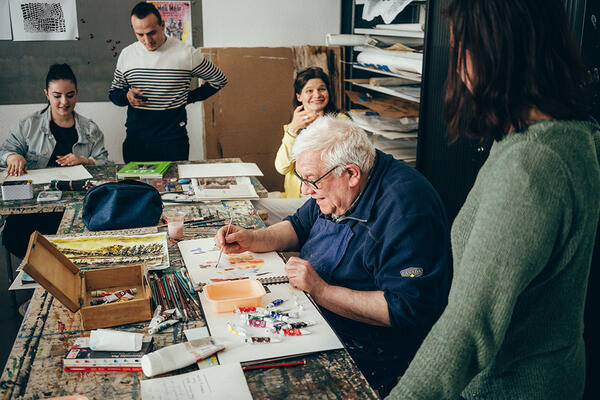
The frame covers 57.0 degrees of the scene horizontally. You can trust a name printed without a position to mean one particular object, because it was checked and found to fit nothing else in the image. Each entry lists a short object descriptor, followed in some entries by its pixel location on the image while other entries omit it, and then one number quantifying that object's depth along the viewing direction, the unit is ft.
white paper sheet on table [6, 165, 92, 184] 9.37
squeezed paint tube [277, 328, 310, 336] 4.54
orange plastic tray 4.93
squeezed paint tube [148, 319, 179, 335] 4.62
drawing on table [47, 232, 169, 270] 6.10
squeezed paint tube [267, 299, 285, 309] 5.05
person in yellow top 10.48
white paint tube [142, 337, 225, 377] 4.02
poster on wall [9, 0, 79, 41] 13.84
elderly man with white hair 5.14
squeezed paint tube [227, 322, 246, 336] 4.54
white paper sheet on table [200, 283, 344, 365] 4.25
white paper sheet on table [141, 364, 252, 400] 3.74
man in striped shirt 11.82
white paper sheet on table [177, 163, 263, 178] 9.82
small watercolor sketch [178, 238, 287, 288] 5.70
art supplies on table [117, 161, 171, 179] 9.64
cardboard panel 15.42
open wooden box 4.61
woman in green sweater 2.85
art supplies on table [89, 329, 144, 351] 4.33
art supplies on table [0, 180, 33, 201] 8.41
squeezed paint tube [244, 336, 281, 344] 4.41
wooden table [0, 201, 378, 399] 3.84
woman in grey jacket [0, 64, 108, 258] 10.03
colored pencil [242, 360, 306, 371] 4.12
